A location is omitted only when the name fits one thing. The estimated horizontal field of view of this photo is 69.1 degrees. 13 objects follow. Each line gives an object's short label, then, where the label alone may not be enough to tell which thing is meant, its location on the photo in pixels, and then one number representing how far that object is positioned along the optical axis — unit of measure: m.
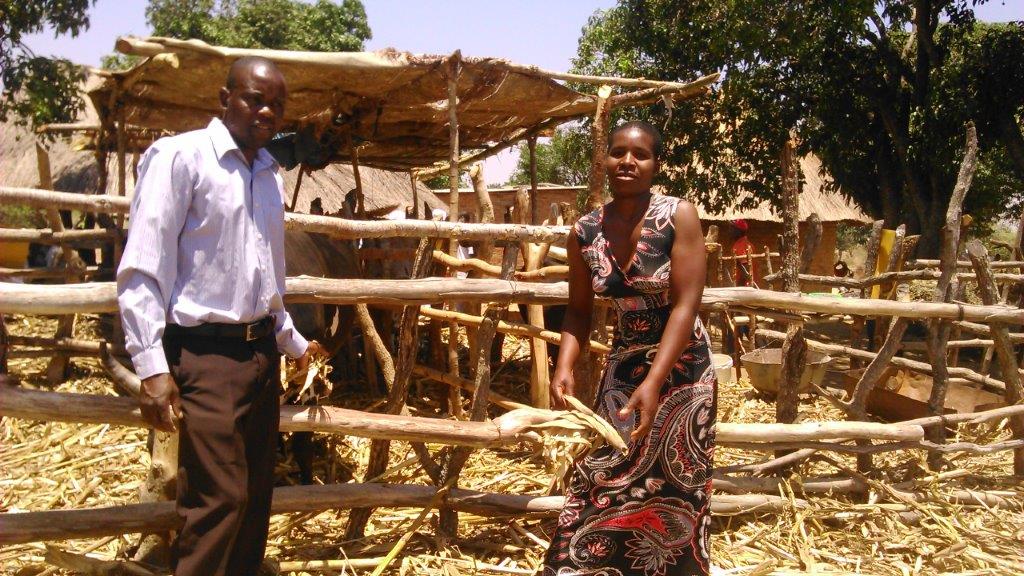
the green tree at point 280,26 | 18.22
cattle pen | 2.89
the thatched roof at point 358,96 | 4.64
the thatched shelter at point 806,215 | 17.08
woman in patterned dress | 2.43
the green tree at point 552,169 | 24.31
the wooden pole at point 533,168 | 7.37
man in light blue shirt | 2.00
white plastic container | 7.44
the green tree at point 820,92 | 10.13
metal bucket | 6.73
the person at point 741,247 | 9.77
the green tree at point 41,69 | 10.79
